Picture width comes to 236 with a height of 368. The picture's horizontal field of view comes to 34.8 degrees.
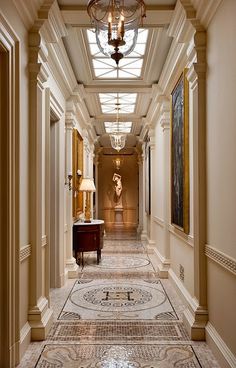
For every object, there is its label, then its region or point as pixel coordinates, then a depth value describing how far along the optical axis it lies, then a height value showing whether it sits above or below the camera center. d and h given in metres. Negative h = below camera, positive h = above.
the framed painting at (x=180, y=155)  4.86 +0.50
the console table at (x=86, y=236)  7.52 -0.92
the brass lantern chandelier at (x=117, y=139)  10.19 +1.41
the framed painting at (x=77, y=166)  7.44 +0.52
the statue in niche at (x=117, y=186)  17.20 +0.21
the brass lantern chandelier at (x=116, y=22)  2.64 +1.21
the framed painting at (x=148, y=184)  10.05 +0.18
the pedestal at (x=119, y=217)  17.30 -1.21
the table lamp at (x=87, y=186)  7.81 +0.10
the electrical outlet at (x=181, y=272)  5.32 -1.17
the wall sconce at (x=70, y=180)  6.75 +0.20
